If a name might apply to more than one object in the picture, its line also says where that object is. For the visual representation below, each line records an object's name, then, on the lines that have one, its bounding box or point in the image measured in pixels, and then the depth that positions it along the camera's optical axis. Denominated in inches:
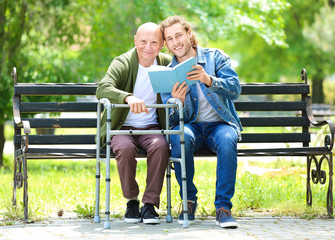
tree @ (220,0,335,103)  1455.6
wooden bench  332.2
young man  298.1
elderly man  302.5
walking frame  287.5
